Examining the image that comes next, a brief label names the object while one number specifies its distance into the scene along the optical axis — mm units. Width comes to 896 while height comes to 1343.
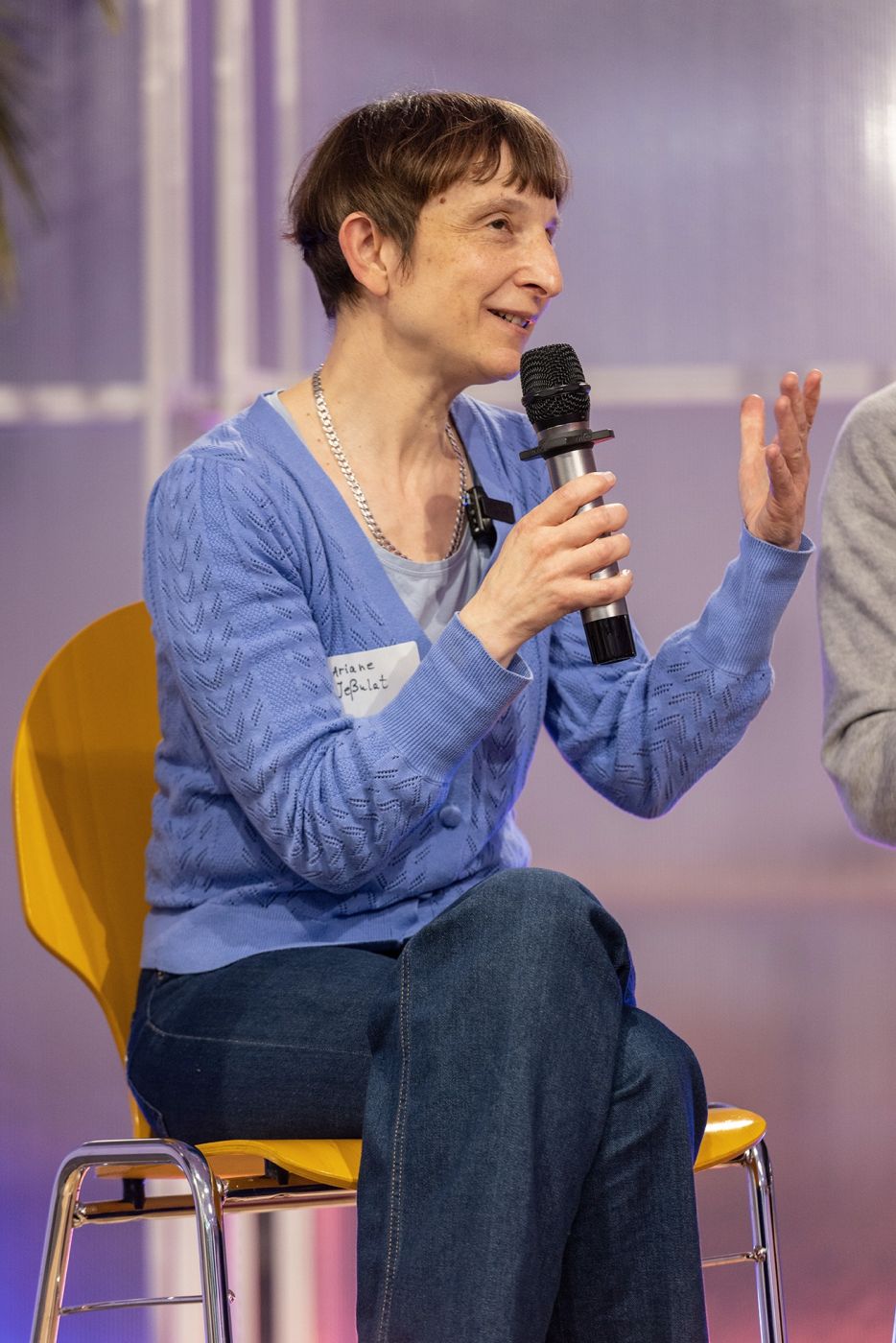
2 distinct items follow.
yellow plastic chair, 6005
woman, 5876
